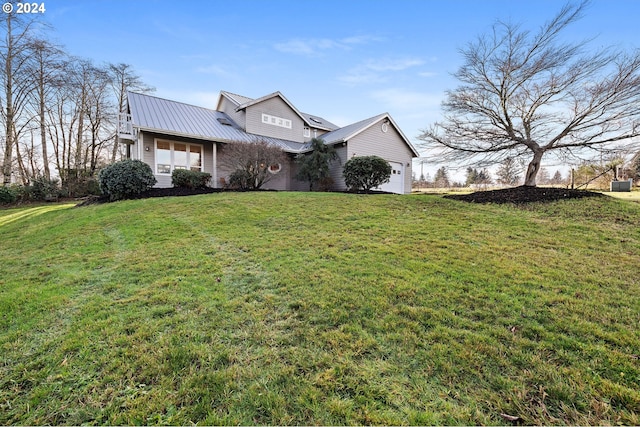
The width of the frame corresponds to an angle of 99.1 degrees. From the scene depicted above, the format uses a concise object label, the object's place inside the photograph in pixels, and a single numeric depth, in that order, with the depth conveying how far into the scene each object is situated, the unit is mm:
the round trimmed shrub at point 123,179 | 10828
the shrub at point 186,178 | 12656
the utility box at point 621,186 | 15133
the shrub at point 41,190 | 15711
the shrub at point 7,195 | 14683
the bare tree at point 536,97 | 7852
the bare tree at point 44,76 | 17156
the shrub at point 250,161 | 12562
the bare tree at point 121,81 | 22120
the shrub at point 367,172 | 12681
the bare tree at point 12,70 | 16359
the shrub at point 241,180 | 12938
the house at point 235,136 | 13312
